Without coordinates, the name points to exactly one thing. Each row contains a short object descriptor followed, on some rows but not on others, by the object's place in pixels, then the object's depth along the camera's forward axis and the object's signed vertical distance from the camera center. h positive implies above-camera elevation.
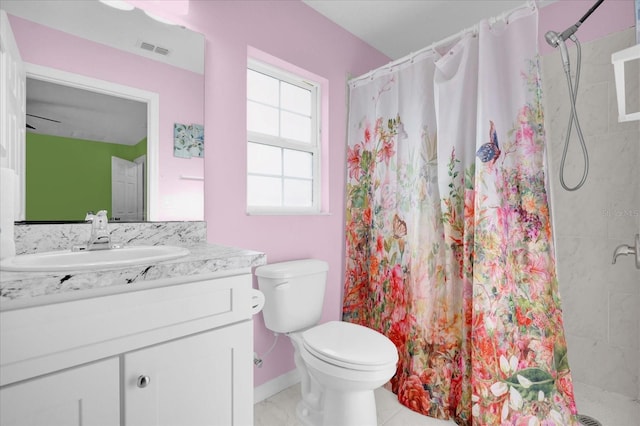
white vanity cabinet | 0.70 -0.37
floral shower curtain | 1.42 -0.10
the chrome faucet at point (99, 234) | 1.16 -0.06
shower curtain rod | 1.49 +0.96
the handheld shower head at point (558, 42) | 1.47 +0.80
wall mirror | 1.22 +0.47
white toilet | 1.35 -0.61
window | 2.06 +0.49
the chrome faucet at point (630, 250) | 1.46 -0.17
